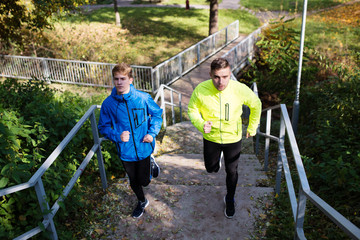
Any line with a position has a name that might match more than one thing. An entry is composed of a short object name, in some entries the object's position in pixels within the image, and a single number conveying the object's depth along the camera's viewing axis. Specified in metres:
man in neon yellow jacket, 3.33
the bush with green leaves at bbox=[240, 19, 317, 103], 11.85
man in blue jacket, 3.20
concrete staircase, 3.36
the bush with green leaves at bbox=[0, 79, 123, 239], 2.91
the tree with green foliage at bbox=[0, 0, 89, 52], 7.53
